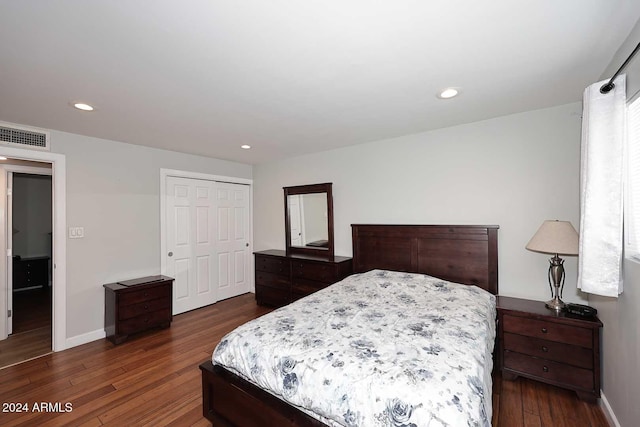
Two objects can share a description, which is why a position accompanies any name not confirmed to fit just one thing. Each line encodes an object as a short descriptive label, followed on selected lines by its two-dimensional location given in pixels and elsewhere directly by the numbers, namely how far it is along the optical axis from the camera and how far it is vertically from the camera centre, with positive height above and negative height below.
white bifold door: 3.97 -0.40
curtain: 1.59 +0.12
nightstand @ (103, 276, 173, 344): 3.05 -1.06
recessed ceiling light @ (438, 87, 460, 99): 2.08 +0.93
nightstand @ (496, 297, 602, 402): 1.99 -1.04
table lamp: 2.11 -0.26
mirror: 3.95 -0.07
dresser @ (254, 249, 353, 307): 3.57 -0.83
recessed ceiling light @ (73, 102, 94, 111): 2.23 +0.92
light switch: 3.01 -0.18
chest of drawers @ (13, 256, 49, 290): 5.18 -1.07
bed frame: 1.58 -0.58
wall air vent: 2.63 +0.79
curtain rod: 1.46 +0.74
